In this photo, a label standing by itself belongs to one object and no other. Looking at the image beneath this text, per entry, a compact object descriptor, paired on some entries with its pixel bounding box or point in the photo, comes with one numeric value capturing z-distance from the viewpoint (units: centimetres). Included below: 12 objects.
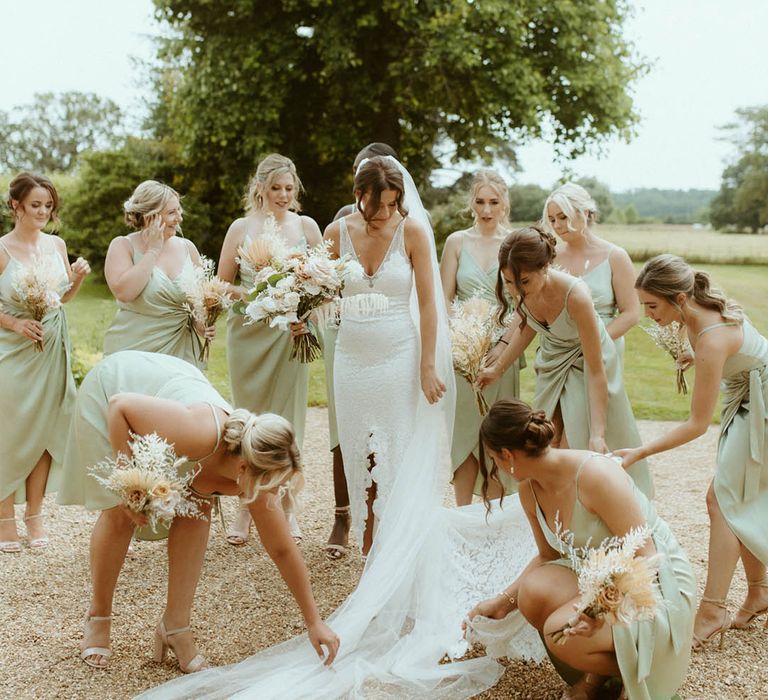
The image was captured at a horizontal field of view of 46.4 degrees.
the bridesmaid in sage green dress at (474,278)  571
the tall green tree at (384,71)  1496
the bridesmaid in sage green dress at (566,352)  424
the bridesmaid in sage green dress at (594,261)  531
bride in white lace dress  386
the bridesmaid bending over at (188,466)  346
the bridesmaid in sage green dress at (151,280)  561
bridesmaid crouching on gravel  333
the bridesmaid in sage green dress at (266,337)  584
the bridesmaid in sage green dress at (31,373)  572
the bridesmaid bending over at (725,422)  405
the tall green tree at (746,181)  2589
